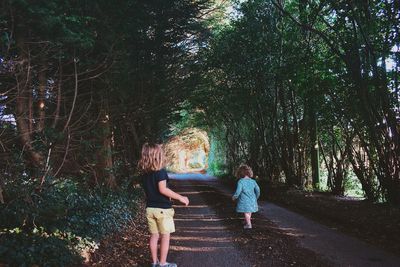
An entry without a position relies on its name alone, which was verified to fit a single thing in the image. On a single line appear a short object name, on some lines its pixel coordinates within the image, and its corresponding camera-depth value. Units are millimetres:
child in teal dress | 9469
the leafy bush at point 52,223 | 5286
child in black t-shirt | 5273
